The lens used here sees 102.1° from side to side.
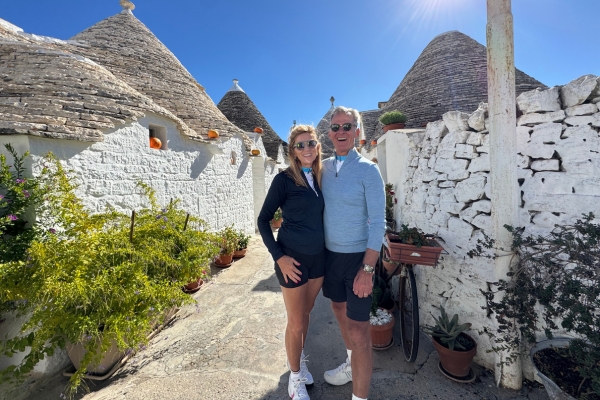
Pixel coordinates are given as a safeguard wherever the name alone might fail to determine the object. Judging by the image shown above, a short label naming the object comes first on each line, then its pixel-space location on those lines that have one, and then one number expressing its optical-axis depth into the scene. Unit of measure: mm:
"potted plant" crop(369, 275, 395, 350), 2633
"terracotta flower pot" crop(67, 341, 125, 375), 2375
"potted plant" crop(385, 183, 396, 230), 4543
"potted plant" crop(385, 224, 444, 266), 2357
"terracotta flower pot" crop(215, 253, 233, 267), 5208
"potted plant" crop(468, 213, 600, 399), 1584
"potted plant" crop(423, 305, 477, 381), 2203
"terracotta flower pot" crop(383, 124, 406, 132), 4559
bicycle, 2359
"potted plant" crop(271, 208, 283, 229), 9226
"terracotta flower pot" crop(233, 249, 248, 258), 5731
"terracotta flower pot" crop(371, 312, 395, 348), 2625
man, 1674
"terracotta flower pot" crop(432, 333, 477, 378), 2188
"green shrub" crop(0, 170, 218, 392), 1962
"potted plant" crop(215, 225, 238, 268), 5234
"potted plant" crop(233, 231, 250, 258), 5766
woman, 1741
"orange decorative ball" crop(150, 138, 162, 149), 4406
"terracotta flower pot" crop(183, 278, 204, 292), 4072
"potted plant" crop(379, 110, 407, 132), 4492
